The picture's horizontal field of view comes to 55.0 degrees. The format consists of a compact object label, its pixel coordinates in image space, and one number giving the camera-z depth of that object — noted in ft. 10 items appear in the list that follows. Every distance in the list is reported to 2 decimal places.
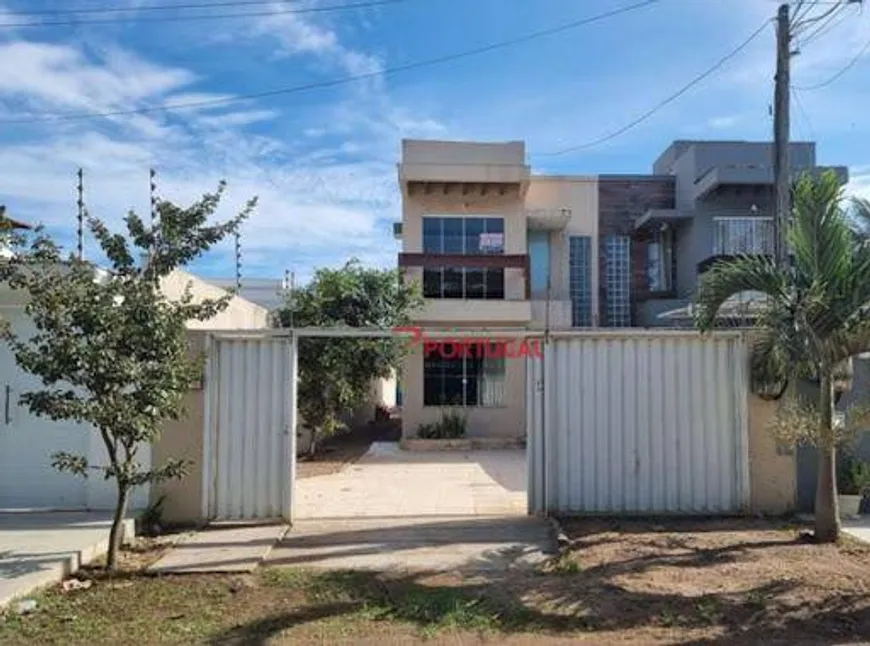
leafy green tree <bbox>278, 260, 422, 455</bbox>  56.49
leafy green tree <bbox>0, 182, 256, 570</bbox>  24.23
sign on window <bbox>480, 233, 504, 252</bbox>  72.74
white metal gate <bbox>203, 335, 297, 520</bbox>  32.81
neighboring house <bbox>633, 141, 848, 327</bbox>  77.87
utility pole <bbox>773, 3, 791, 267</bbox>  43.73
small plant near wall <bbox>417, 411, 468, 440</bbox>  68.49
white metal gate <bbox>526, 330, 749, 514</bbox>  33.53
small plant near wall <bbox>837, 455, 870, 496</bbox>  32.60
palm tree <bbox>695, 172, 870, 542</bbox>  27.76
